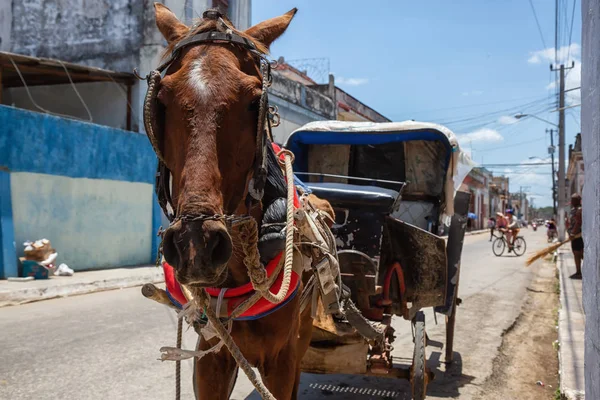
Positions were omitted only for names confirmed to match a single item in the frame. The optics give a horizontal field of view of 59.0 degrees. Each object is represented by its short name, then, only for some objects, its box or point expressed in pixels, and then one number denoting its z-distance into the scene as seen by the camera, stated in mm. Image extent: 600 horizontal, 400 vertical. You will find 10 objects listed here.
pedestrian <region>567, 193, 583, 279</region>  11287
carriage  3658
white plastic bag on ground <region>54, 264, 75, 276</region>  10578
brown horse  1595
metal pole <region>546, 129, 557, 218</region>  48778
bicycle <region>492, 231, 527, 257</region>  20569
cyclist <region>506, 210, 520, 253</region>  20625
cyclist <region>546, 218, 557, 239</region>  27838
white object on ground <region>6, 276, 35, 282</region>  9562
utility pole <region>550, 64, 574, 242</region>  26109
